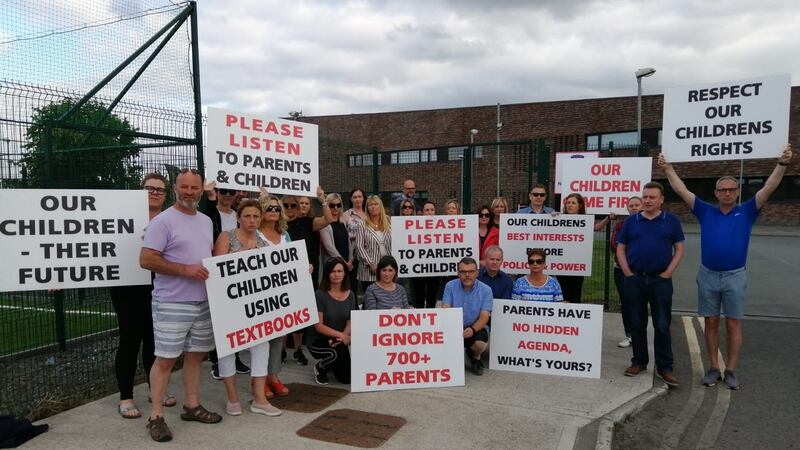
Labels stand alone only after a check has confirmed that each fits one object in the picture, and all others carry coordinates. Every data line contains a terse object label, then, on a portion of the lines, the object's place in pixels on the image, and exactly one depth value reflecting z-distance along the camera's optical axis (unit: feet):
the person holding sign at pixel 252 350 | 14.13
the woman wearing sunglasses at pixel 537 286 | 18.85
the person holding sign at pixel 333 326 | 16.96
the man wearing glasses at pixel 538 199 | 22.63
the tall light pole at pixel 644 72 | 63.82
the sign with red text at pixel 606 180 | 24.93
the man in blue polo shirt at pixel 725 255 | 17.17
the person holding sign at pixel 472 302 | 18.08
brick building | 63.26
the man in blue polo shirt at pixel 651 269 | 17.56
